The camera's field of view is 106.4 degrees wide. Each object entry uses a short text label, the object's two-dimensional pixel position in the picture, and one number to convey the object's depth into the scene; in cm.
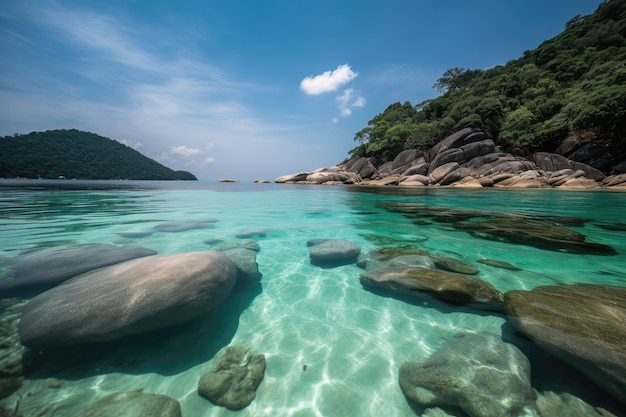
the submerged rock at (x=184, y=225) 704
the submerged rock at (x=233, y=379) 197
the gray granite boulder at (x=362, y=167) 4188
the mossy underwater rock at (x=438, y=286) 317
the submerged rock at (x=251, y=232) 666
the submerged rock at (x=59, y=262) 342
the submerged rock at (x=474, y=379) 185
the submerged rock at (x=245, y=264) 403
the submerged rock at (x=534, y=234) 526
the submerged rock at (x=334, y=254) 486
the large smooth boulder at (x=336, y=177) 4159
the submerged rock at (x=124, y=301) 239
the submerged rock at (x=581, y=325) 190
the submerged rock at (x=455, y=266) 416
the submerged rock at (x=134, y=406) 172
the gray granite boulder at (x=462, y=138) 3073
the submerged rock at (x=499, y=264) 437
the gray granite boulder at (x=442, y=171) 2884
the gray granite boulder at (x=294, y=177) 4743
